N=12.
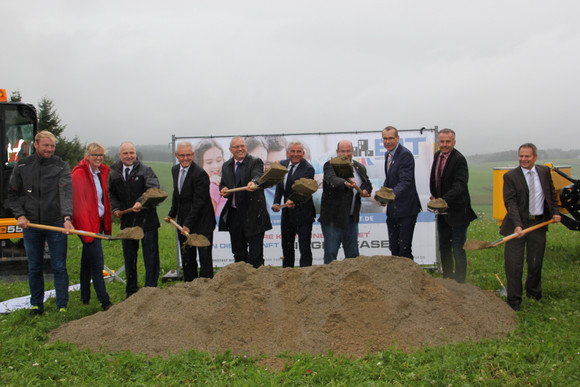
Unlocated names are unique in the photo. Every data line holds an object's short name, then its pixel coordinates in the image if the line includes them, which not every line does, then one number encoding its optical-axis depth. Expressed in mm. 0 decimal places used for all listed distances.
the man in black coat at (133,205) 6395
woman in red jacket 6148
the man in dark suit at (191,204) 6395
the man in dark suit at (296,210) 6766
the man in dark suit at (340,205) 6609
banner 8133
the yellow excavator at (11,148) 9466
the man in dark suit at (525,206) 5777
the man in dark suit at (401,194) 6492
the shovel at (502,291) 6425
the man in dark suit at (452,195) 6375
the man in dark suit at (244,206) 6477
